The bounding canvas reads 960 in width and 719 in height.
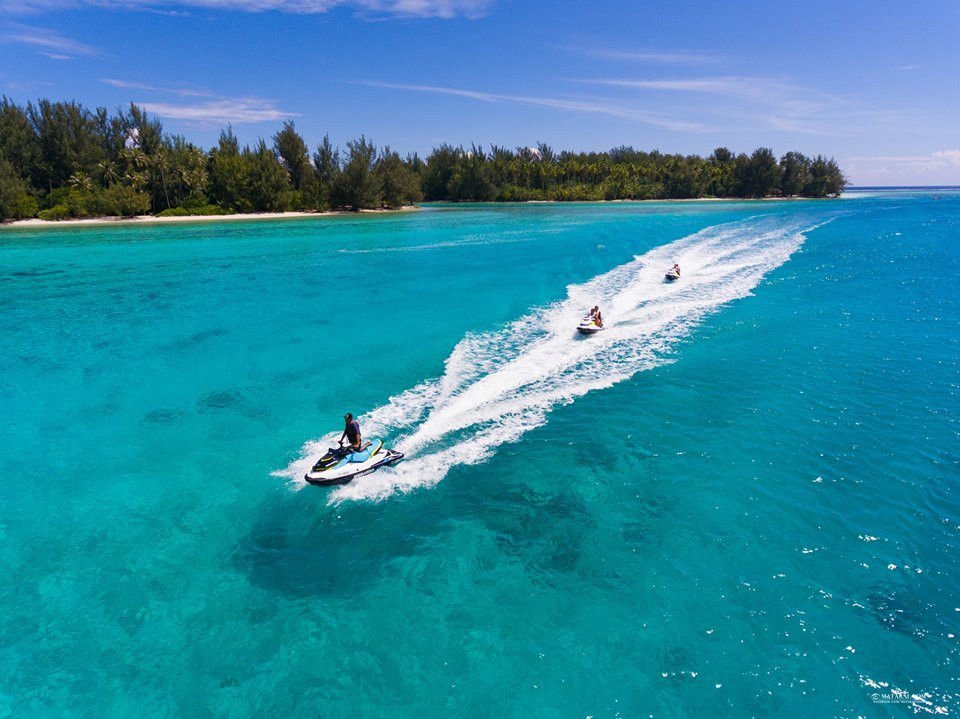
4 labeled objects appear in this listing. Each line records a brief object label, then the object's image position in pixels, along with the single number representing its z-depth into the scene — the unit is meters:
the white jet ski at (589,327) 27.98
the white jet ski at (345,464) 15.24
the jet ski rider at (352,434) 15.91
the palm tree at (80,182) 89.94
